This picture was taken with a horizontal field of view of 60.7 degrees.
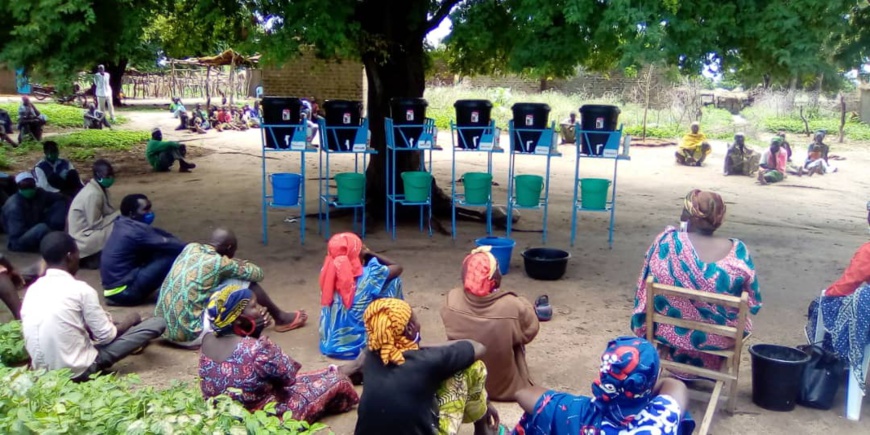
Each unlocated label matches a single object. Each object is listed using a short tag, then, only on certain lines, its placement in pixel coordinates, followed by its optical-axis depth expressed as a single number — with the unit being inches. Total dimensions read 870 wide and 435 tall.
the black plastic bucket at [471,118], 341.4
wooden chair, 157.0
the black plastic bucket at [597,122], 326.6
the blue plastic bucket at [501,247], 287.7
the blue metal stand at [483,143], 338.0
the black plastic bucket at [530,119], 336.5
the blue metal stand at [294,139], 320.5
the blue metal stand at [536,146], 334.3
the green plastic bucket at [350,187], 336.8
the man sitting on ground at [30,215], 306.7
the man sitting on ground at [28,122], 650.8
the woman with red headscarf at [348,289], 199.6
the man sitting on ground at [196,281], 205.9
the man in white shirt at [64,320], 172.2
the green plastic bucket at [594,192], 330.3
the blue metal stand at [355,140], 335.6
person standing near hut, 834.9
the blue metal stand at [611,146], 326.2
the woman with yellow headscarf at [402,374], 126.7
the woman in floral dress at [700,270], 166.6
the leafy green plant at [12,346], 188.7
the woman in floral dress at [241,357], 141.9
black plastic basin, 290.0
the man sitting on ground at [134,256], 239.5
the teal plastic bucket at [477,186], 334.0
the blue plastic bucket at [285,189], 322.0
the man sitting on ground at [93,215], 278.5
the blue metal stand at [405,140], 335.3
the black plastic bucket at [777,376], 175.6
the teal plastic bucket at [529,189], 333.4
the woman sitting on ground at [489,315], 163.2
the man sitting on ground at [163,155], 540.4
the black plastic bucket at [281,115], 324.2
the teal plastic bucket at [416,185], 338.6
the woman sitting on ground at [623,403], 105.3
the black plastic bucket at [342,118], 335.3
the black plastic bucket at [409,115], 337.1
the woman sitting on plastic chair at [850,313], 170.7
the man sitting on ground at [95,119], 796.0
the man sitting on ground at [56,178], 333.7
